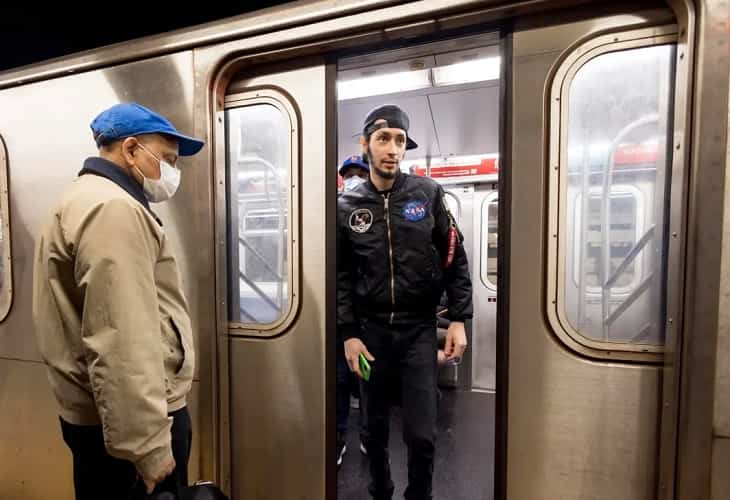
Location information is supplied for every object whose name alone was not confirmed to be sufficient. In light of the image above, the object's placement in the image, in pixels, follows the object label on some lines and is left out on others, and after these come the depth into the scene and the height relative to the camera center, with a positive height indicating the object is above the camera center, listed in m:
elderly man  0.99 -0.24
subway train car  1.17 +0.03
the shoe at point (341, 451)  2.61 -1.55
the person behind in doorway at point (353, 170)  3.02 +0.54
